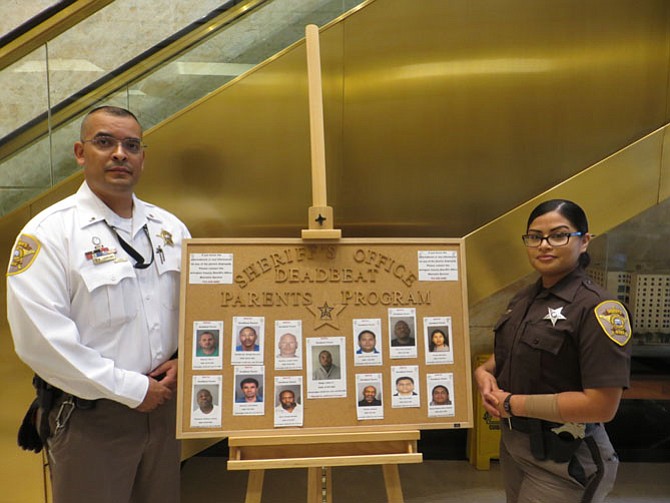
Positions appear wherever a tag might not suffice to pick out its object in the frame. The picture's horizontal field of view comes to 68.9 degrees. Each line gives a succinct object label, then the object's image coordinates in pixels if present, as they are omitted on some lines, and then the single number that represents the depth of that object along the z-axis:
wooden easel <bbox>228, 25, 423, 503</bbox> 1.54
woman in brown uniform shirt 1.46
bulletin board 1.57
